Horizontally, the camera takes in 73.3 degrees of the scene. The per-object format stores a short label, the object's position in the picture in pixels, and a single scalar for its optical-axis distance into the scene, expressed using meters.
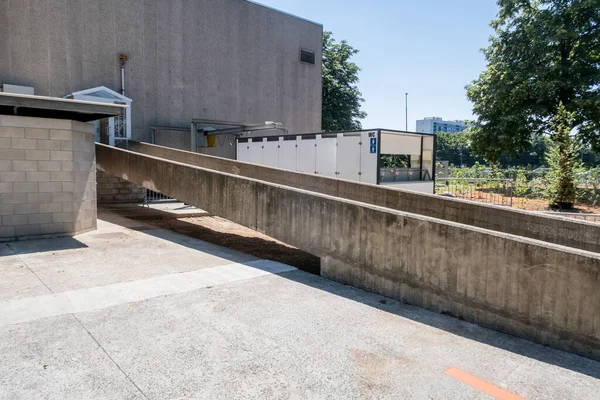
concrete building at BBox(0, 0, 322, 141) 14.83
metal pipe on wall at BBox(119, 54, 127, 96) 16.69
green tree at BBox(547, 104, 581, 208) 18.77
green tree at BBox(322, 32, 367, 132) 36.03
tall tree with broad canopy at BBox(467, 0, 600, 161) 22.72
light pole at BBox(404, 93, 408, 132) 54.40
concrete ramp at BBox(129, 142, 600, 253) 6.12
